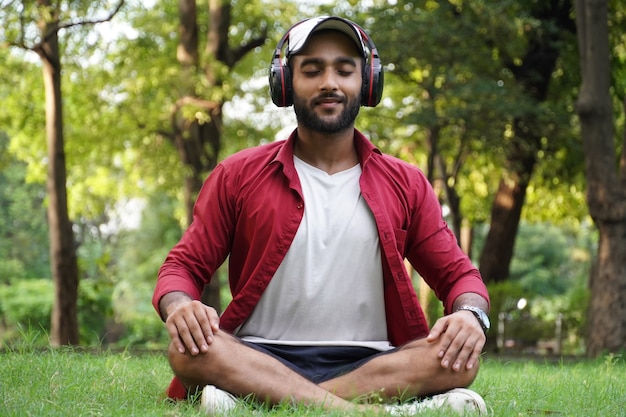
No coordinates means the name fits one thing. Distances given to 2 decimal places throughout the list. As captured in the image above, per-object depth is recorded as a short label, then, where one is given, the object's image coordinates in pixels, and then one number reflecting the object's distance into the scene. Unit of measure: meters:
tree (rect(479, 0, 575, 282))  17.36
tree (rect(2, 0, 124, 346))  13.92
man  4.21
